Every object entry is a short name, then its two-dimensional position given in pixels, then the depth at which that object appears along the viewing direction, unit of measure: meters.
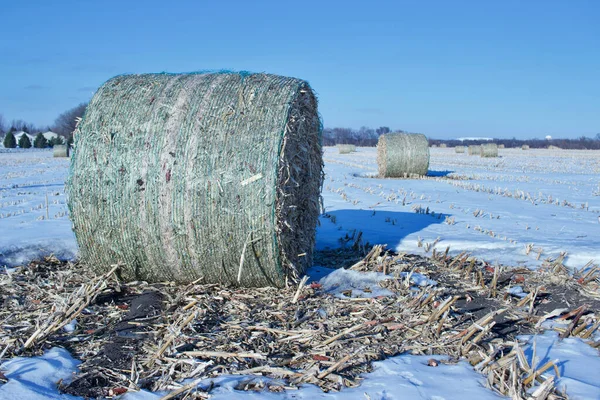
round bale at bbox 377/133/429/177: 18.97
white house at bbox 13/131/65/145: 90.05
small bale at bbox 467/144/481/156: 40.81
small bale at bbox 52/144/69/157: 34.53
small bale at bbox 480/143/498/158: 36.47
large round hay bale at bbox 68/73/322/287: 4.88
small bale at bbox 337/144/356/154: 44.16
